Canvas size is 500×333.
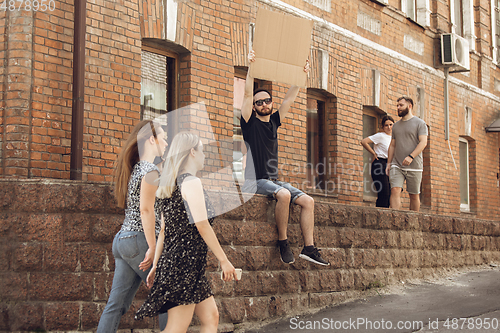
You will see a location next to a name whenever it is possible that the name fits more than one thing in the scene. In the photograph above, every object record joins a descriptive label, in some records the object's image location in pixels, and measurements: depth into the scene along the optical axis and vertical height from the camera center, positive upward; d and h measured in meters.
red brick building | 7.15 +1.98
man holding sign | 6.87 +0.51
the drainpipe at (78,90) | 7.28 +1.42
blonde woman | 4.29 -0.24
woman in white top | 10.34 +0.84
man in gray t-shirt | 9.50 +0.95
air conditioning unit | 14.98 +3.88
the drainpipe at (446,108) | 15.24 +2.53
